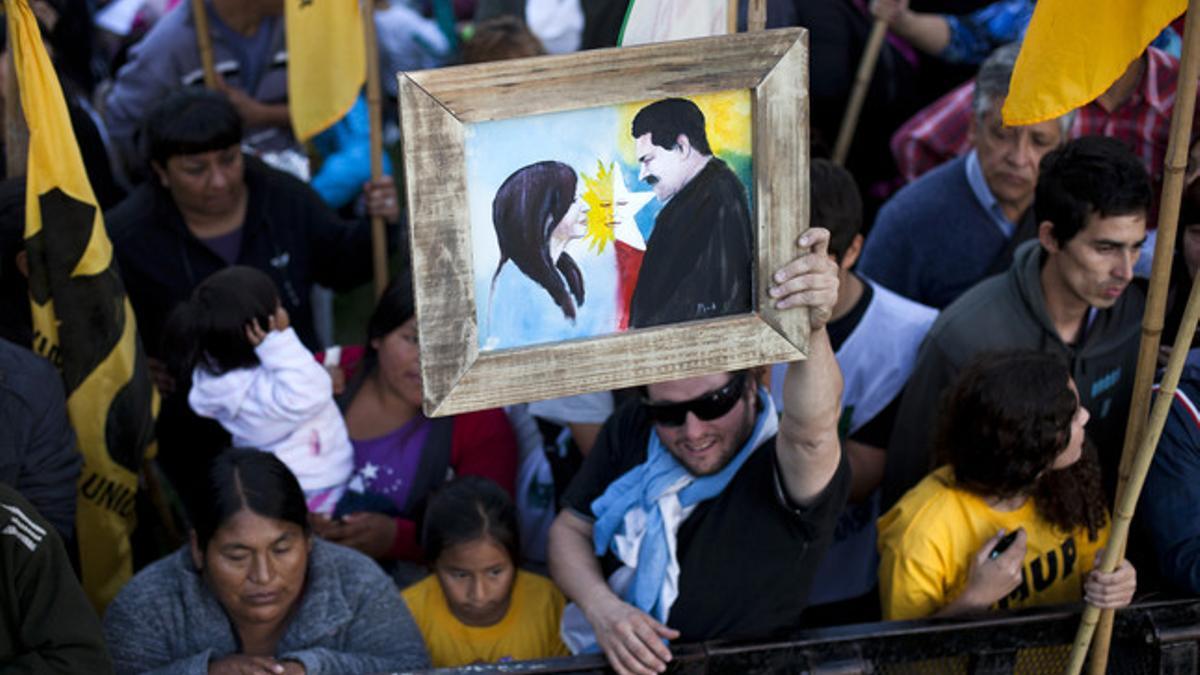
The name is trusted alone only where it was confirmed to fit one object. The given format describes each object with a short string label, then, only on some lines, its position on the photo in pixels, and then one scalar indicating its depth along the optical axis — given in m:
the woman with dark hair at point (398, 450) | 3.92
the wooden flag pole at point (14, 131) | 3.89
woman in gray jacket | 3.25
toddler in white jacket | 3.76
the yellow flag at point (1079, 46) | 2.90
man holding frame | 3.03
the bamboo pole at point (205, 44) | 5.24
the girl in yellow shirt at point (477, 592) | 3.54
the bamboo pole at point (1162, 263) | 2.77
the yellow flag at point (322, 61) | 4.30
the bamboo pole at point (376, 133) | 4.31
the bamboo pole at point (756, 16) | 2.91
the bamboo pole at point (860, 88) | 5.14
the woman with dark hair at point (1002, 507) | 3.24
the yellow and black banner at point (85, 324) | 3.59
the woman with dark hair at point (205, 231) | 4.50
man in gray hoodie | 3.72
